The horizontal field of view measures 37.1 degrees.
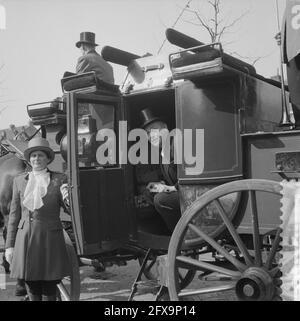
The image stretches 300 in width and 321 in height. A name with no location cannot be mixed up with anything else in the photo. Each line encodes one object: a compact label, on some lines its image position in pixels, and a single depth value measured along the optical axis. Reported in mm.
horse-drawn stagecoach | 2838
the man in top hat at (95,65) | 4680
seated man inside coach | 3727
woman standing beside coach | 3178
